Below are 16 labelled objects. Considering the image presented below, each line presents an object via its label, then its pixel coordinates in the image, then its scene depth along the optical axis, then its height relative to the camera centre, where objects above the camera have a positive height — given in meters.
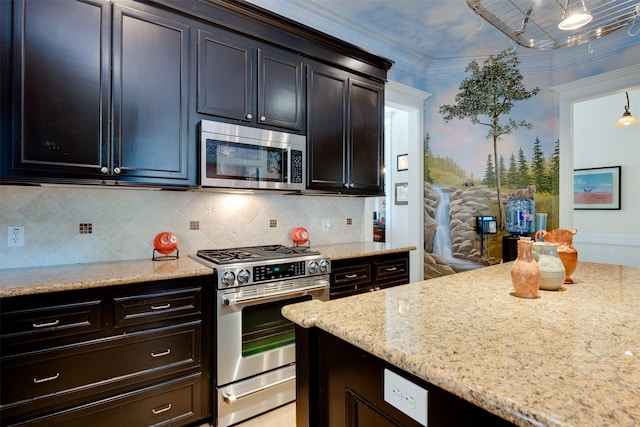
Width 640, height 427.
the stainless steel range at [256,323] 1.99 -0.70
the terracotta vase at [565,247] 1.51 -0.16
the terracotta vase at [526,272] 1.26 -0.23
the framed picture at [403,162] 4.32 +0.68
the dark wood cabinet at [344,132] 2.73 +0.72
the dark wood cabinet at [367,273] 2.54 -0.51
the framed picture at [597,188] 4.68 +0.37
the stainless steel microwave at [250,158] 2.17 +0.40
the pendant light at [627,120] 3.83 +1.09
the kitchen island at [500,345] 0.61 -0.34
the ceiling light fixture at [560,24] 1.49 +0.94
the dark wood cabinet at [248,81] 2.20 +0.95
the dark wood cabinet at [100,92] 1.67 +0.68
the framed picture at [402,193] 4.22 +0.26
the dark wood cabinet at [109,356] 1.50 -0.73
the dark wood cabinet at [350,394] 0.73 -0.50
